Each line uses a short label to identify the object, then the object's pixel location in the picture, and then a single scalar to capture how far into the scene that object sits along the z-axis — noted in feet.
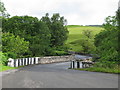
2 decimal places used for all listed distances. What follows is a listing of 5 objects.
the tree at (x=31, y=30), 146.53
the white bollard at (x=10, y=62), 93.16
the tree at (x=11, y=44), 117.36
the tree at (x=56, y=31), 219.20
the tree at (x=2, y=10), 91.62
